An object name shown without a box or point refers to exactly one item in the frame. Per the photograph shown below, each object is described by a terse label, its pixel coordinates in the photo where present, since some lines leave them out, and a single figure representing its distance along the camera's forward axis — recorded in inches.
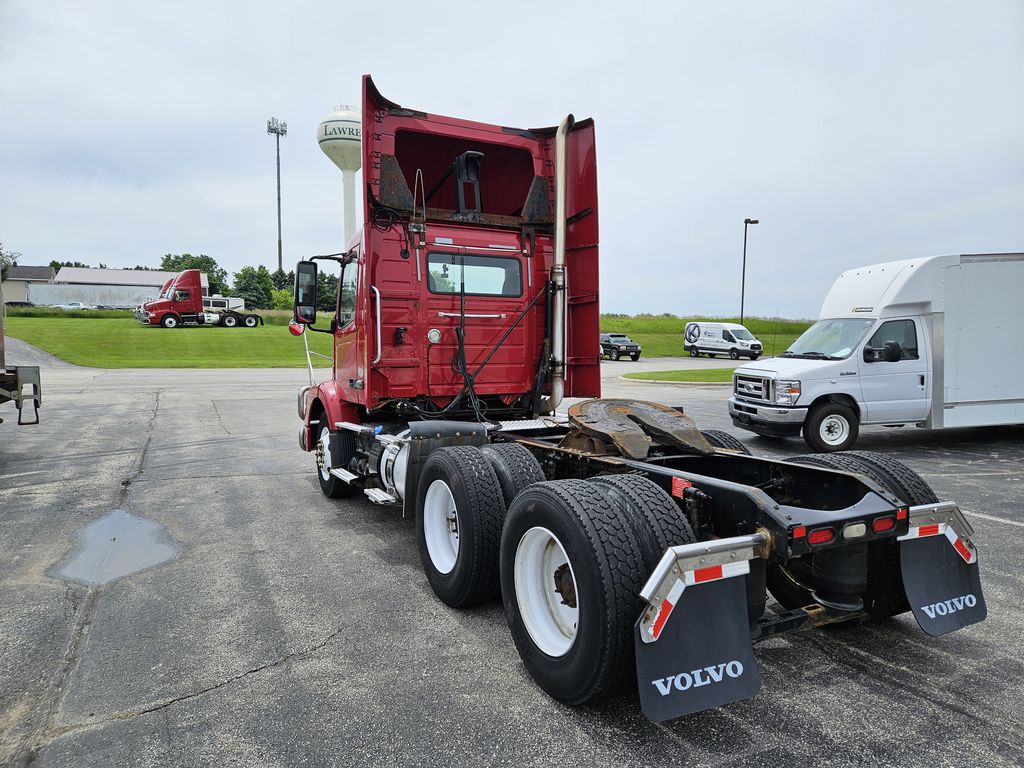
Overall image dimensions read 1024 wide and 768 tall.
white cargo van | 1535.4
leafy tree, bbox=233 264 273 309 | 3117.6
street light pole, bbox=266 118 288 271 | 2920.8
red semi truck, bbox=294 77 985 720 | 103.2
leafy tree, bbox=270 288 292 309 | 3139.8
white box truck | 380.5
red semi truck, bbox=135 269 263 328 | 1765.5
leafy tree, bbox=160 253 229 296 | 4262.8
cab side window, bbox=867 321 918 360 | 384.8
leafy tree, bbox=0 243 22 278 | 4133.9
